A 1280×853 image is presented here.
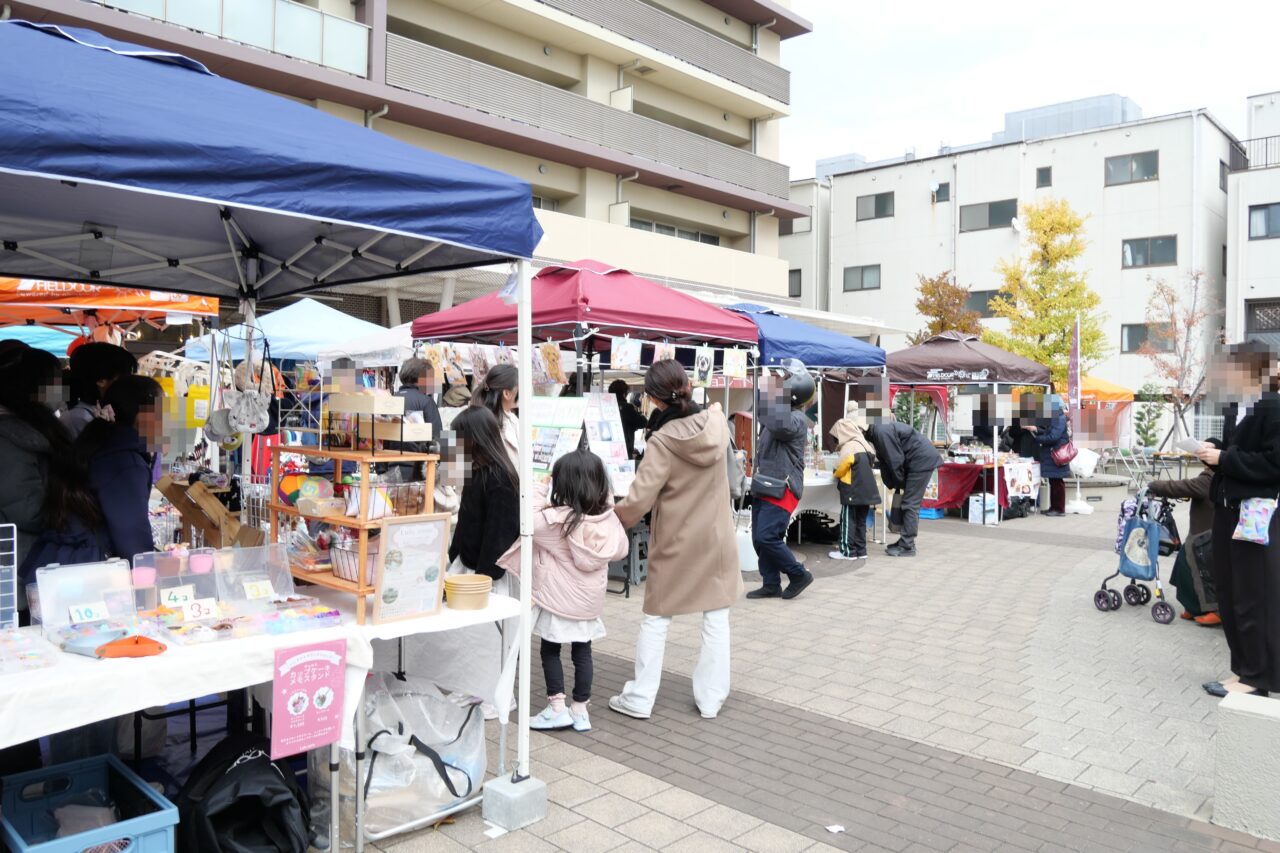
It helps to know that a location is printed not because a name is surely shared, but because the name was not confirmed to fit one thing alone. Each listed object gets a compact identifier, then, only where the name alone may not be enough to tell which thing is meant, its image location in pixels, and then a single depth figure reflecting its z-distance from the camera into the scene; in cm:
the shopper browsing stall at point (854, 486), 1002
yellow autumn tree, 2569
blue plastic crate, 280
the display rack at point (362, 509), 346
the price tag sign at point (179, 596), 337
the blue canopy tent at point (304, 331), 1069
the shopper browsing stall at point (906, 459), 1098
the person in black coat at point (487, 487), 464
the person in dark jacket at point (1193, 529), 683
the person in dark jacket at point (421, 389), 770
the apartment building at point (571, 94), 1559
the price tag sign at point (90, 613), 313
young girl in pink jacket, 461
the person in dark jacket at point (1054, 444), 1436
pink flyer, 311
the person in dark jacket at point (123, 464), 358
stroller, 732
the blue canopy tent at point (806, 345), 948
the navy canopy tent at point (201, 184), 268
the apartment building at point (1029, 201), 2895
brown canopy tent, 1381
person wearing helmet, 800
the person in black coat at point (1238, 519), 457
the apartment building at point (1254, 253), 2828
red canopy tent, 701
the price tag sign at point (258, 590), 353
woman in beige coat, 493
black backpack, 312
